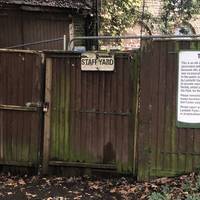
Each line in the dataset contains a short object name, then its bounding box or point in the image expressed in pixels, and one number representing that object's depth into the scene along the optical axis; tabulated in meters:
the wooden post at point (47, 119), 8.47
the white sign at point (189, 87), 7.66
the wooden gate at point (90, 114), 8.16
